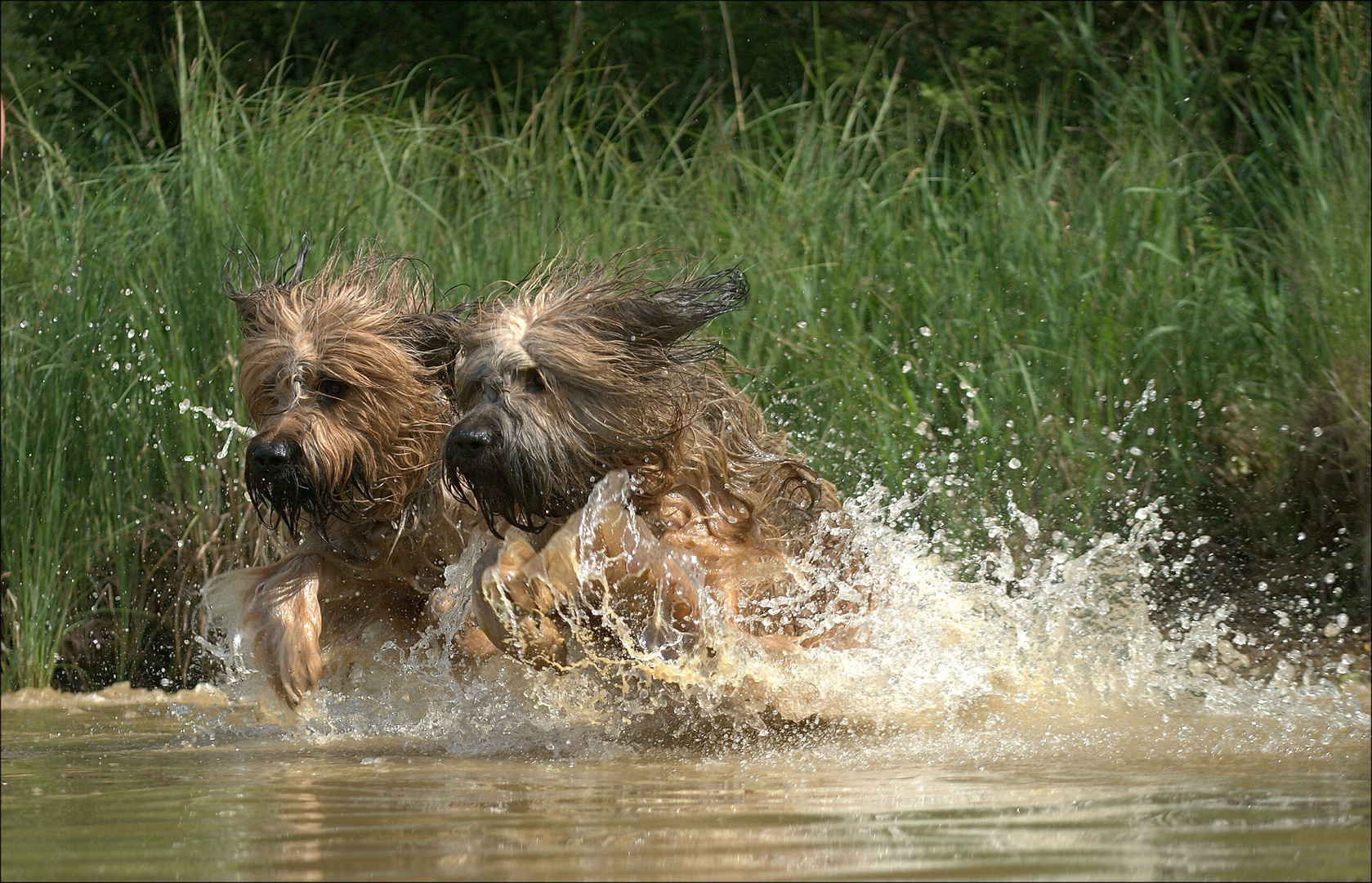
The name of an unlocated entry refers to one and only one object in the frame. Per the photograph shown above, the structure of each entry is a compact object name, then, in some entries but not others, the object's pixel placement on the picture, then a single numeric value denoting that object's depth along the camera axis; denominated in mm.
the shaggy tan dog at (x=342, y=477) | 8836
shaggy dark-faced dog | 8227
